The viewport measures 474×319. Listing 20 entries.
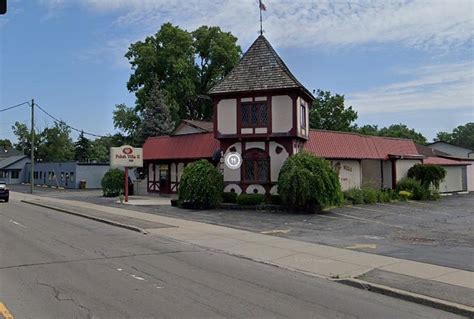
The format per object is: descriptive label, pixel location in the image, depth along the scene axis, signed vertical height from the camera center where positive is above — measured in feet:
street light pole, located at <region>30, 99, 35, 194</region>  162.97 +23.07
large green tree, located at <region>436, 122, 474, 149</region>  417.69 +37.07
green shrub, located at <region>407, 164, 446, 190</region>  118.01 +0.73
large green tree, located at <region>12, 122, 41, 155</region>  371.31 +35.26
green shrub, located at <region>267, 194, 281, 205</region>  89.35 -4.01
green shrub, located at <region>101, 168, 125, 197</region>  125.49 -1.41
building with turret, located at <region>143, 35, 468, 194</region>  91.86 +10.52
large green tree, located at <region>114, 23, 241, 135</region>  191.01 +46.21
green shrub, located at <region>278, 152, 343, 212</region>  79.00 -1.08
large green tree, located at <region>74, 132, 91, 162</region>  273.13 +17.15
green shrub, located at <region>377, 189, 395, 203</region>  102.67 -4.09
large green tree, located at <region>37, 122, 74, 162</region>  286.87 +20.35
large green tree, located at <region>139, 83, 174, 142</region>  166.81 +21.33
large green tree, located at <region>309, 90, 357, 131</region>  212.02 +27.88
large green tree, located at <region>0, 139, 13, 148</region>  416.71 +32.54
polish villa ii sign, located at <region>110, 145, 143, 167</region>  106.93 +4.95
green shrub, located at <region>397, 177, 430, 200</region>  112.78 -2.84
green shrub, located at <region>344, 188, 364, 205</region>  96.69 -3.96
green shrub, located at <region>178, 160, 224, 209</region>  86.99 -1.46
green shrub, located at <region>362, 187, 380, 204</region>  99.14 -3.88
